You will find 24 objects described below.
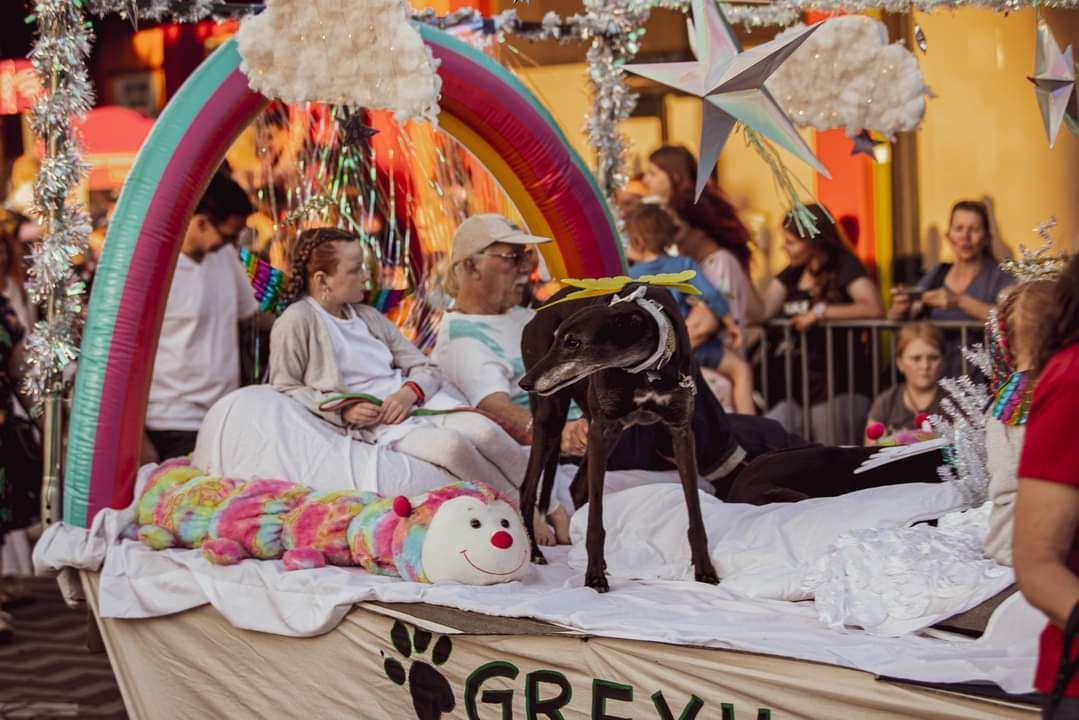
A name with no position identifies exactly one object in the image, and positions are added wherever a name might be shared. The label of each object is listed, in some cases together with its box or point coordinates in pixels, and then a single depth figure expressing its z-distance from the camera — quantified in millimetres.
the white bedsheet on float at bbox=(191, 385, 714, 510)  4691
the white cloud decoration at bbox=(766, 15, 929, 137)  5289
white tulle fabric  3297
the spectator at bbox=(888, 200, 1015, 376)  6703
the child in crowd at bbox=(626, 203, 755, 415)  6582
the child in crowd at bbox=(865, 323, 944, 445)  6234
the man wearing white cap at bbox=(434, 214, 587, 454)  5180
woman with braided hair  4773
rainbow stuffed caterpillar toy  3967
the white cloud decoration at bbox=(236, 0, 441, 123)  4559
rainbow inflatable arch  4762
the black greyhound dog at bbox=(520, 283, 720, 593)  3639
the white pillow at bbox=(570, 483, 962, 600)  3809
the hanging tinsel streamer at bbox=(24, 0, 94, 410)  4875
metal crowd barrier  7102
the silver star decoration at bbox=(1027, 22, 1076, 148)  4602
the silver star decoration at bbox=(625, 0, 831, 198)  3973
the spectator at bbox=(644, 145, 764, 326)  7070
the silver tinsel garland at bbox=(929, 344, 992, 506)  3896
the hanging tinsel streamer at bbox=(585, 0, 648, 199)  6387
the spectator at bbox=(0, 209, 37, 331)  6824
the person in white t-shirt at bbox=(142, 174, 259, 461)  5766
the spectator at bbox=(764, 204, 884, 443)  7223
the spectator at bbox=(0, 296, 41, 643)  6008
